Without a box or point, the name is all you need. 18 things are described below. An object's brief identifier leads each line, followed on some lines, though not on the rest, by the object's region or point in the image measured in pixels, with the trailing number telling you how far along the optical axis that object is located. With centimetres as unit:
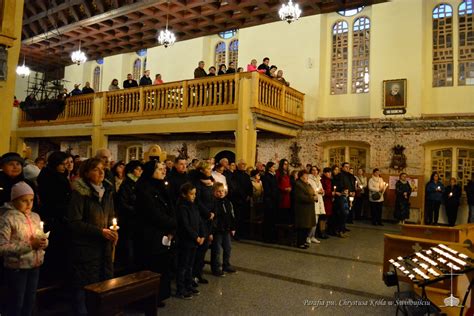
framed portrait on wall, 1095
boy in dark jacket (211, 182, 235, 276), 510
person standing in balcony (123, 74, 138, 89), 1286
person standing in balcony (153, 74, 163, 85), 1224
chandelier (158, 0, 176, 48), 1153
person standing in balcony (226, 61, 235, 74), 1071
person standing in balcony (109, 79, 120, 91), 1345
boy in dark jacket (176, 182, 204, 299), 431
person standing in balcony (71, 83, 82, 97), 1437
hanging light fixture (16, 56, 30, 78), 1541
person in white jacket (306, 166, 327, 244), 761
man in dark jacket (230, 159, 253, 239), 740
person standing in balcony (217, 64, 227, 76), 1069
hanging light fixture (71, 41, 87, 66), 1351
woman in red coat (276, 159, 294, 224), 773
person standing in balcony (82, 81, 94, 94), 1395
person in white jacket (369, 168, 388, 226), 1027
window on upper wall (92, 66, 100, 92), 1855
